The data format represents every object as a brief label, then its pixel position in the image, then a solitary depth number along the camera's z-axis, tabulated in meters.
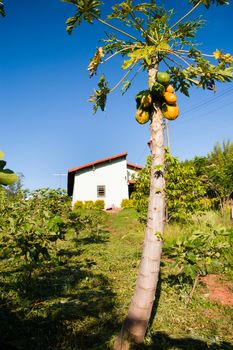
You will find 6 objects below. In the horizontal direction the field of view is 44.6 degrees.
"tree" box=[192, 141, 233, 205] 19.95
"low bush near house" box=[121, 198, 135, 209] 31.82
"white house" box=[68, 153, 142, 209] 33.50
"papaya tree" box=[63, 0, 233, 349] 2.76
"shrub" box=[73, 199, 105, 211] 31.75
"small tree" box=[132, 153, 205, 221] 10.32
